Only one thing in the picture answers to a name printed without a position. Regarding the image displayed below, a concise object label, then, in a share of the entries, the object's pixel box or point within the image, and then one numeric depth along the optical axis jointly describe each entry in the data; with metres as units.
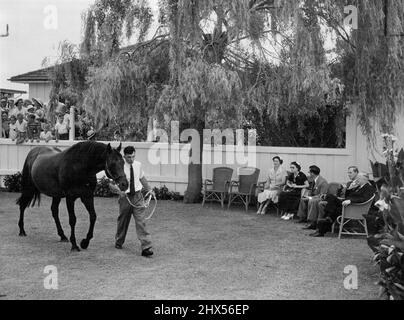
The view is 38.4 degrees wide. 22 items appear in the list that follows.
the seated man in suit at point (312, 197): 11.15
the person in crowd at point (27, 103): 18.67
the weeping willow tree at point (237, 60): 11.91
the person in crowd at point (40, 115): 18.02
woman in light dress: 12.98
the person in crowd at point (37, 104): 19.59
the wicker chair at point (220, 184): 14.02
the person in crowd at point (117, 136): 16.85
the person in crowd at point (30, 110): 17.57
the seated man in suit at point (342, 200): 9.95
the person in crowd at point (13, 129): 17.19
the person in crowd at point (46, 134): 16.89
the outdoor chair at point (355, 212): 9.97
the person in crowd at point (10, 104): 19.83
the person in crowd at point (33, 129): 16.80
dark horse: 8.58
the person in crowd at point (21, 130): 16.95
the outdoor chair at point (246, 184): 13.70
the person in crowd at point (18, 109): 17.69
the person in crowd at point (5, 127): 18.11
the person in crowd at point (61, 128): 16.94
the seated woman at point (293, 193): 12.41
